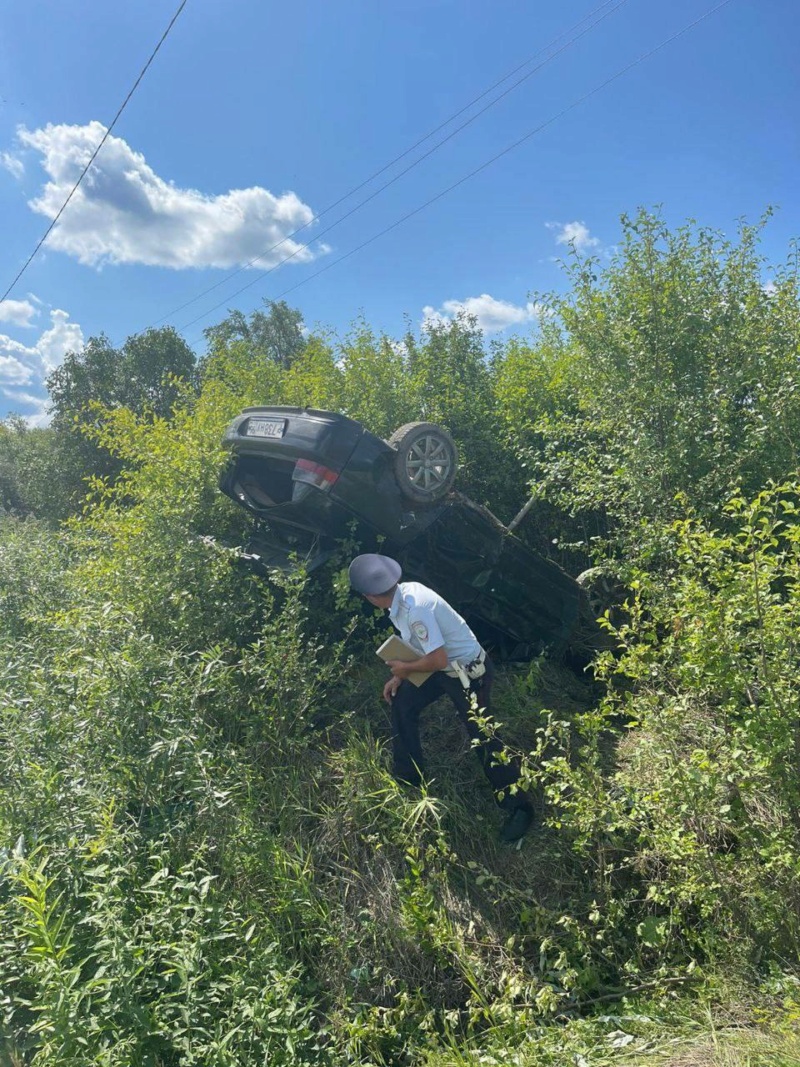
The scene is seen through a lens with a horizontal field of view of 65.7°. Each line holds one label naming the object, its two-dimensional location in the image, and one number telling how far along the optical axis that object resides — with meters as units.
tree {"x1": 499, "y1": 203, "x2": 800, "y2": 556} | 4.27
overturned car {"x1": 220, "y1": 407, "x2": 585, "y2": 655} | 3.94
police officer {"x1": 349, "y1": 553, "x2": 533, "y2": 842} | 3.22
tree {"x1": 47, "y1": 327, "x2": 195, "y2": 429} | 16.77
